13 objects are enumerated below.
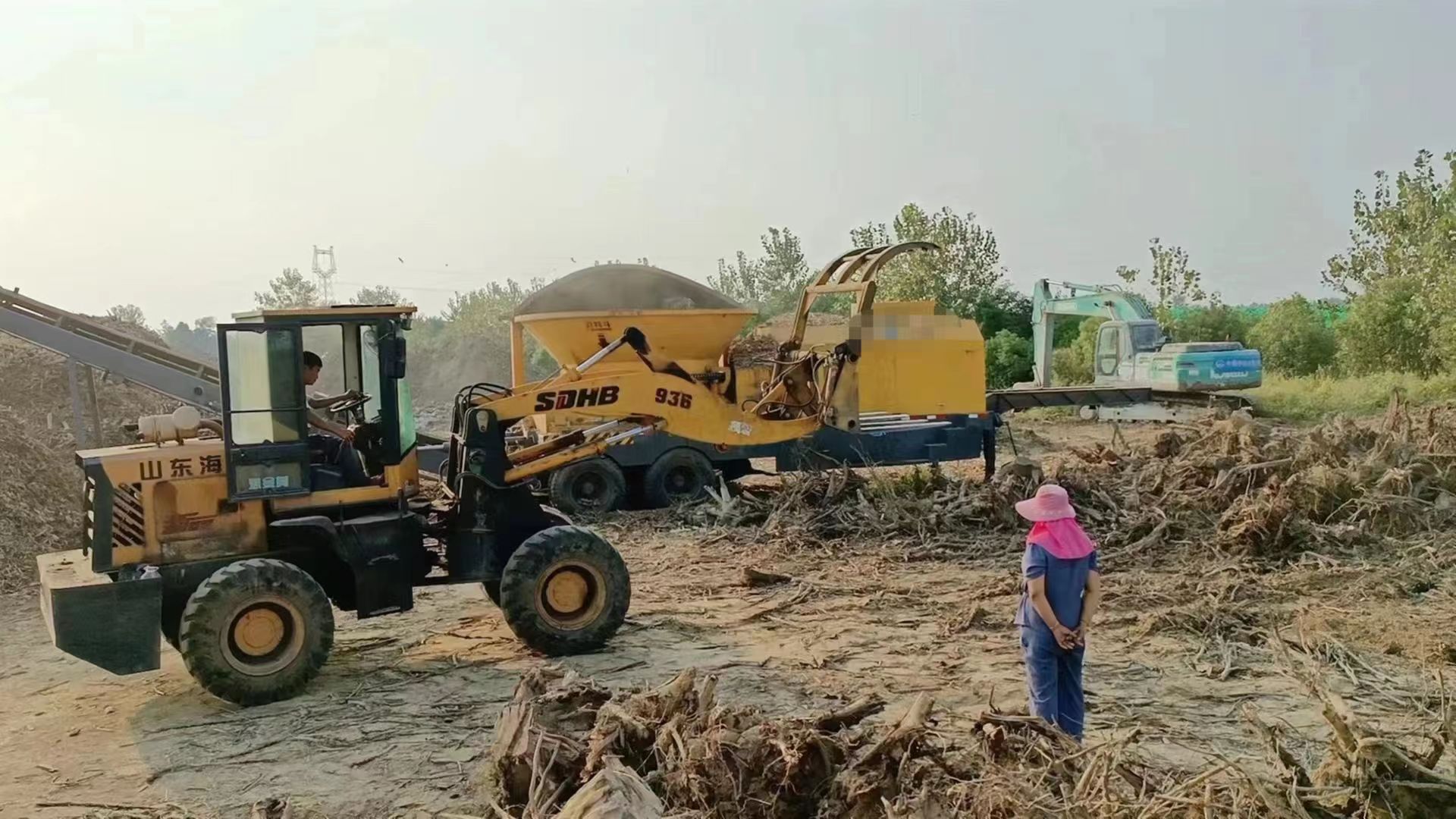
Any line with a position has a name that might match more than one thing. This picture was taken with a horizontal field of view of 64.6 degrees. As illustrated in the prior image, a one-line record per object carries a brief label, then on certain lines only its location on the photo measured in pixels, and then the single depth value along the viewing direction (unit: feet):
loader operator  23.79
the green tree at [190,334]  201.98
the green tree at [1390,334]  87.92
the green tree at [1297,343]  96.32
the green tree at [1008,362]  97.09
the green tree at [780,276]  137.08
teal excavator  70.33
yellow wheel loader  21.25
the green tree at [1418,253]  80.64
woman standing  17.24
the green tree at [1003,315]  110.32
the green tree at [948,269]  114.01
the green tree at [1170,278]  130.41
